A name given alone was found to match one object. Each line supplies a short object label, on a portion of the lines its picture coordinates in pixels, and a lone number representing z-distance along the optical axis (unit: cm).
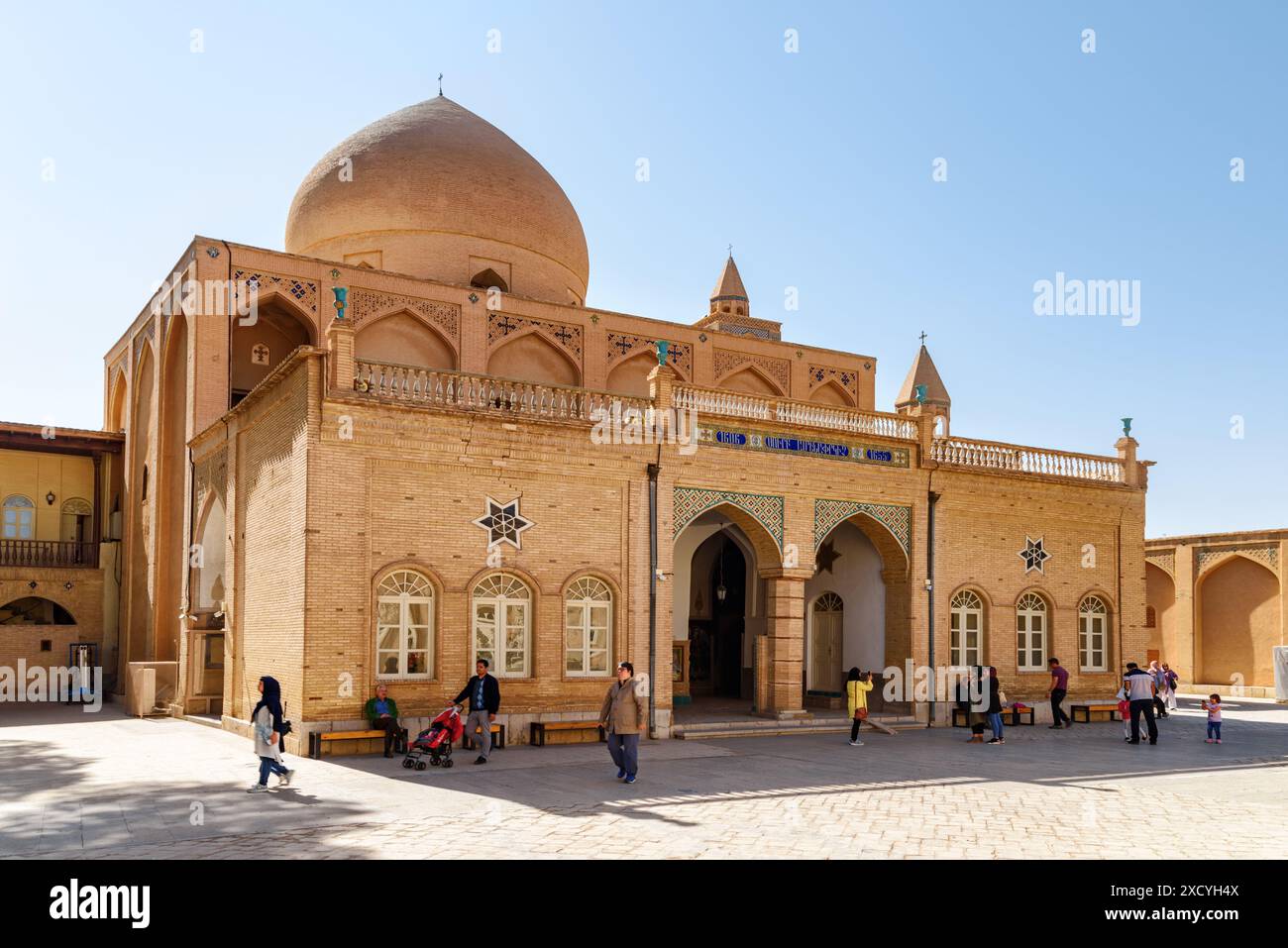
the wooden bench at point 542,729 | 1575
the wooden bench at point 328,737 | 1412
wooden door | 2177
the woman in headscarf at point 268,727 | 1134
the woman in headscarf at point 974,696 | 1950
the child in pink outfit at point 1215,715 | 1761
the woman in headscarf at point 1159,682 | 2415
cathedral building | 1534
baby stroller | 1320
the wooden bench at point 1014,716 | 2041
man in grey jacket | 1218
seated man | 1430
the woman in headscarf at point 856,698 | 1695
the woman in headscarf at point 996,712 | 1697
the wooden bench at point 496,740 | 1495
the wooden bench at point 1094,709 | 2103
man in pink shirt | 1970
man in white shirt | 1750
